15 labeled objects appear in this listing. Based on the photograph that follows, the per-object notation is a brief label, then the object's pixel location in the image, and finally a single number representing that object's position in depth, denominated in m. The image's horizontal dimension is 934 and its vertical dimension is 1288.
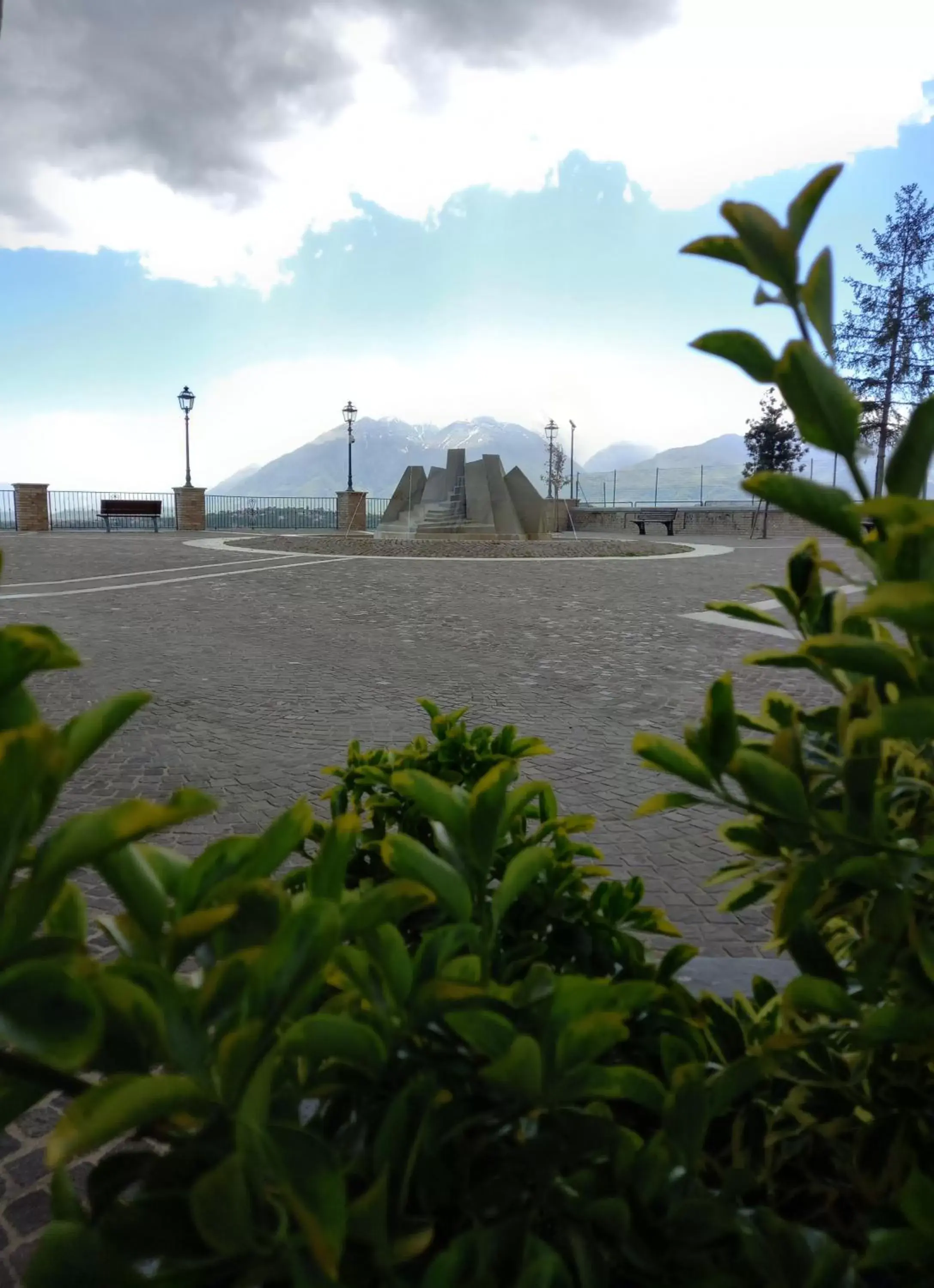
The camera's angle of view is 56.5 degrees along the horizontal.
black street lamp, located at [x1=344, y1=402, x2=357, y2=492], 41.06
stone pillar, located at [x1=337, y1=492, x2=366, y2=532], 41.31
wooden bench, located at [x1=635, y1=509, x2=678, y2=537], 38.69
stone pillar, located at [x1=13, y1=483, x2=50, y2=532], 35.31
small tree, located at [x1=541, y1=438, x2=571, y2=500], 81.12
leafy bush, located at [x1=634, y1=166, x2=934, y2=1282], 0.68
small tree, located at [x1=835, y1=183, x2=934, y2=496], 45.19
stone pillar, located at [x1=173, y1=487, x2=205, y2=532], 39.38
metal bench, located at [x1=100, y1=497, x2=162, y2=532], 37.28
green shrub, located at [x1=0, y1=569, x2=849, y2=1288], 0.50
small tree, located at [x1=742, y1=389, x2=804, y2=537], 44.62
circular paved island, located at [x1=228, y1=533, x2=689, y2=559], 22.03
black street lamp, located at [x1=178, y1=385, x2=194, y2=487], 38.59
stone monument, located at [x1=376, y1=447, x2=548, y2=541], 28.97
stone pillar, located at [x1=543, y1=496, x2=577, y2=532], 43.56
